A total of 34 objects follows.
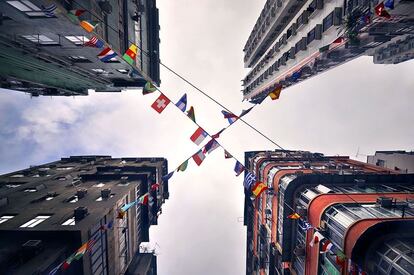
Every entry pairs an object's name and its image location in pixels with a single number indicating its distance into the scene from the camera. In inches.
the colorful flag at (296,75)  757.3
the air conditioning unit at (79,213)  959.3
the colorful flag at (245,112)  706.9
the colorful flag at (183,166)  774.9
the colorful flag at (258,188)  799.0
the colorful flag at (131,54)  644.8
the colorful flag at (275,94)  710.4
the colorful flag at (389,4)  560.1
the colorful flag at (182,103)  699.4
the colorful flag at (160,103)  719.1
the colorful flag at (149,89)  711.4
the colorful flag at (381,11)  571.4
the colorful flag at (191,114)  711.1
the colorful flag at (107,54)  633.7
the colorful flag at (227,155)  811.4
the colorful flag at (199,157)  768.8
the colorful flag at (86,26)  551.5
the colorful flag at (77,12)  581.9
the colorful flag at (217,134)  745.6
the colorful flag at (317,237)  771.0
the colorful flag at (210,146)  767.7
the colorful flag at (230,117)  745.0
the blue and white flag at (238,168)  809.5
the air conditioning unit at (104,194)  1189.7
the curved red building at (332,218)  658.2
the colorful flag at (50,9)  534.0
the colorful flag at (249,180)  856.9
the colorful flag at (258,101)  748.8
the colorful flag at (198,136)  728.3
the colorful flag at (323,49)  1017.9
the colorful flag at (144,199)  930.7
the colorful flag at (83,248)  721.5
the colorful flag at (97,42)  620.2
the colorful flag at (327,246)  713.2
